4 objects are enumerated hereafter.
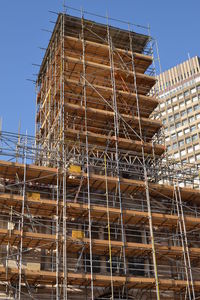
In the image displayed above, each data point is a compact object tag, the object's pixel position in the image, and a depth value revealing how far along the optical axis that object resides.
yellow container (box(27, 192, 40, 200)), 28.98
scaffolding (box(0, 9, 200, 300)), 28.11
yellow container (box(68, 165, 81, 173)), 31.19
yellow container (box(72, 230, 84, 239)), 28.37
